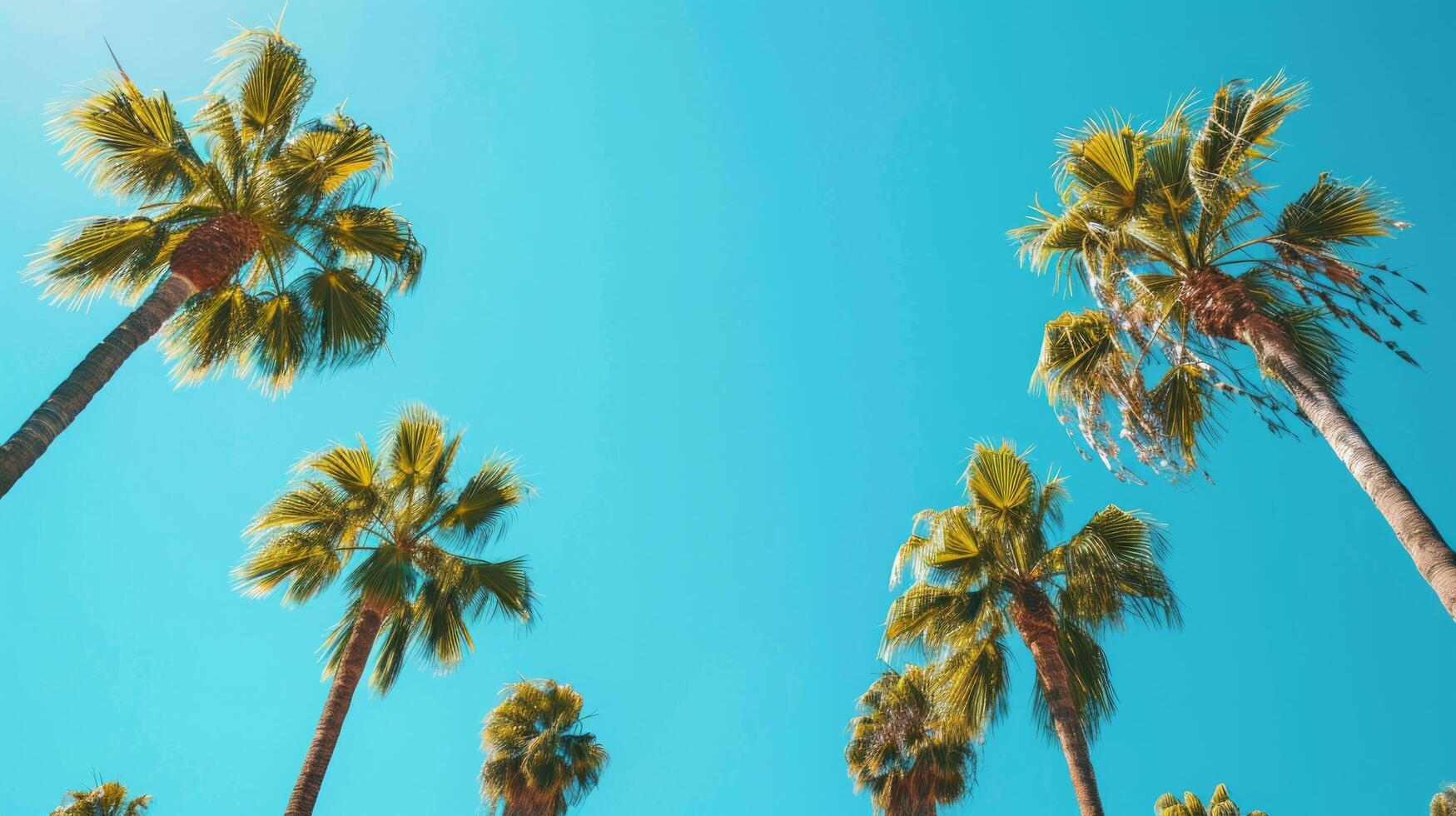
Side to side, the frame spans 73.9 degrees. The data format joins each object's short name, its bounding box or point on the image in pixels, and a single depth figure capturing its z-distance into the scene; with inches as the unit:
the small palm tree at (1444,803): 968.9
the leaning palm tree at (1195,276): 419.8
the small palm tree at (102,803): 633.0
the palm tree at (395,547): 505.4
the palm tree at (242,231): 435.5
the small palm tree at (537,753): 777.6
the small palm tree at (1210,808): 971.9
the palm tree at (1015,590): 541.0
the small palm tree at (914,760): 783.7
